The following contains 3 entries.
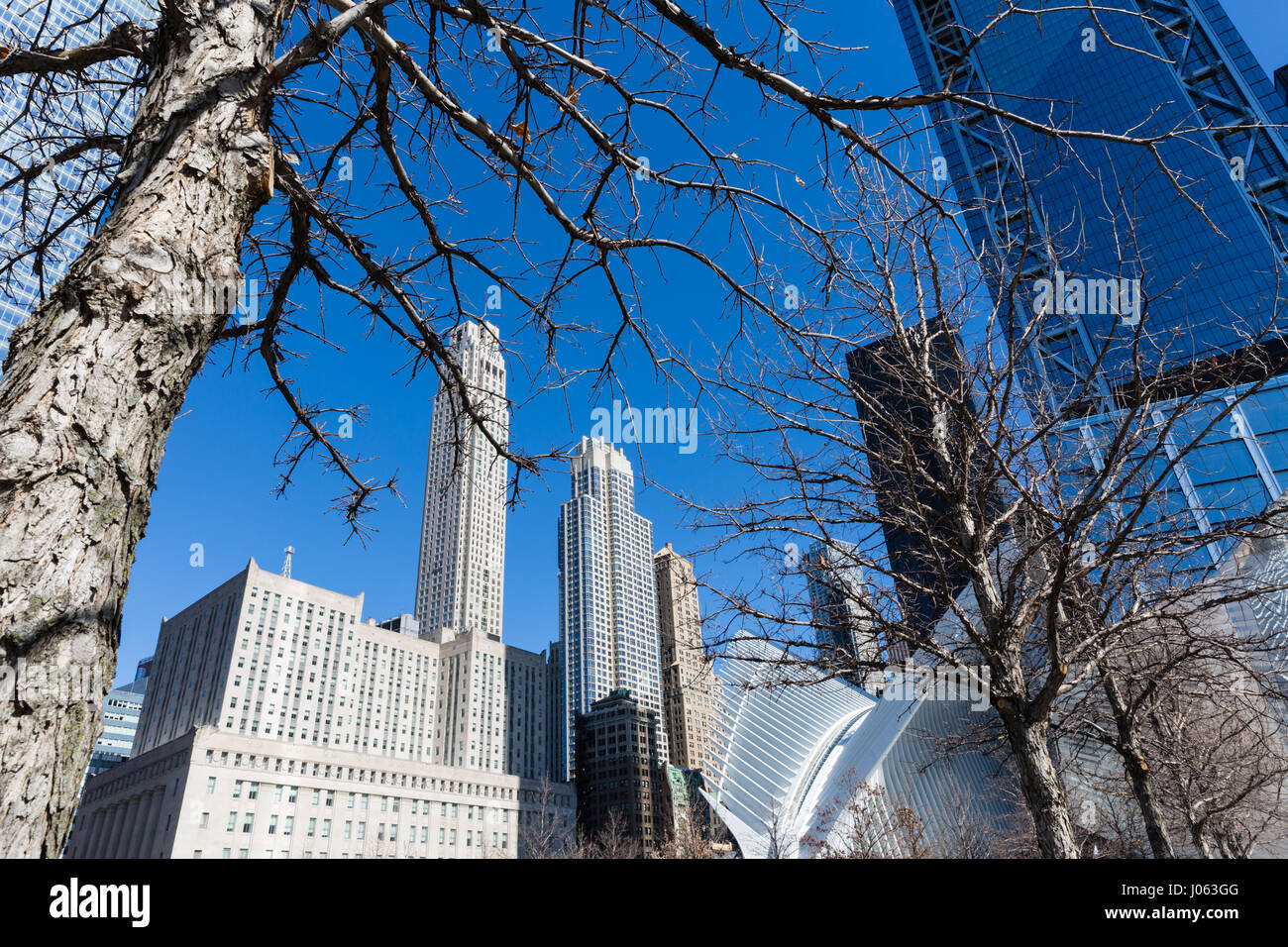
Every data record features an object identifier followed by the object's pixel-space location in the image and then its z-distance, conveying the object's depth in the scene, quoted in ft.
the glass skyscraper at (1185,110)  183.52
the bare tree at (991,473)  13.98
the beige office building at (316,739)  211.00
